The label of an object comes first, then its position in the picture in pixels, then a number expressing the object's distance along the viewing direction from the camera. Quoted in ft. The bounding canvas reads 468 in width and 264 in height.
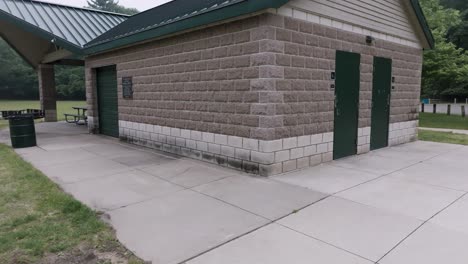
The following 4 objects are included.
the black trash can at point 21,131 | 30.48
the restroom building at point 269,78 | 20.20
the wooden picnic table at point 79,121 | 52.89
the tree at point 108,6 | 261.44
